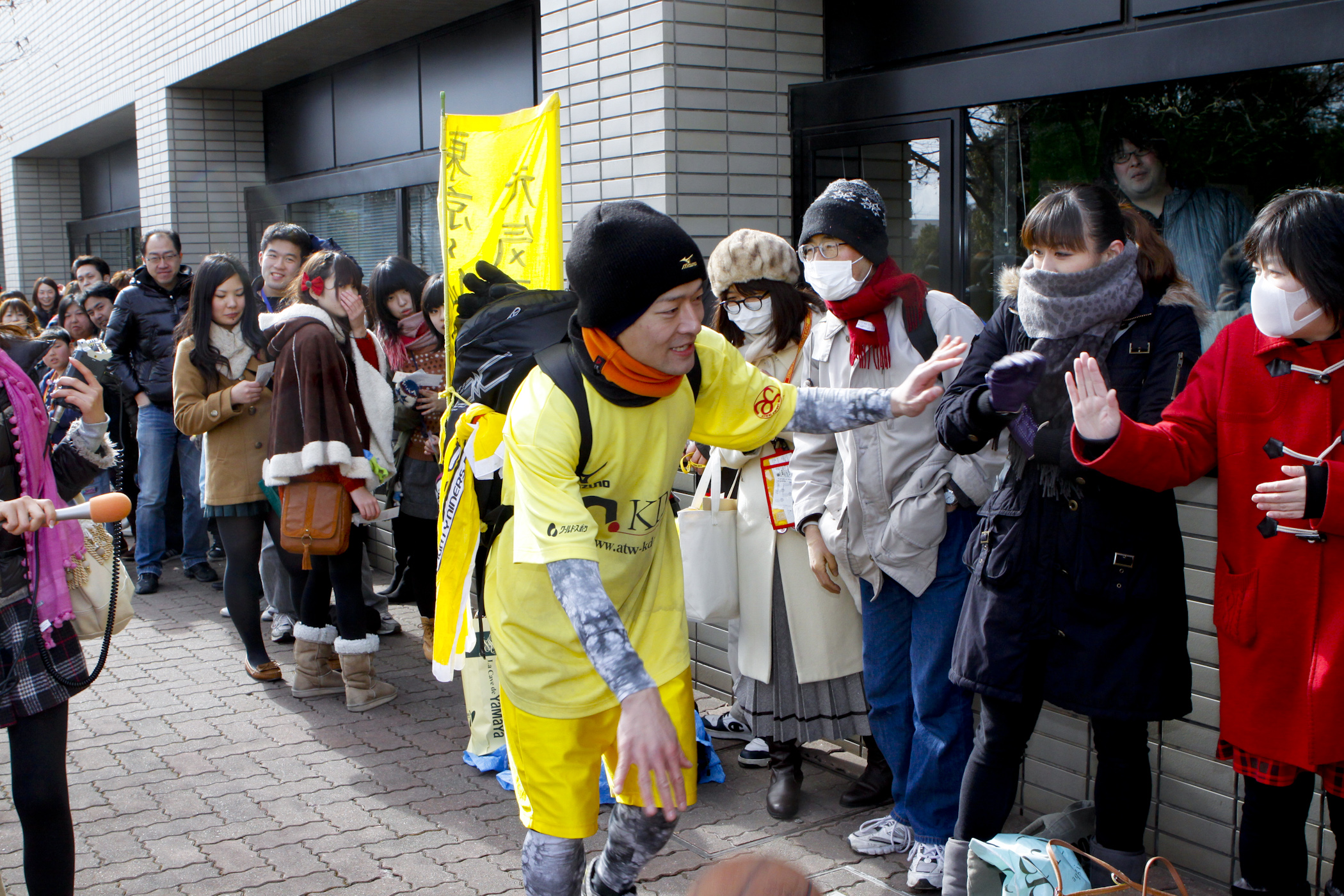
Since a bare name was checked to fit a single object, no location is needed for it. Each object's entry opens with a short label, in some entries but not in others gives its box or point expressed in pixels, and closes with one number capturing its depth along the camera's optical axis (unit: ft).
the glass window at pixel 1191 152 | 12.19
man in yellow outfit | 8.05
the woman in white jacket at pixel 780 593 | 13.14
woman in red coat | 8.61
